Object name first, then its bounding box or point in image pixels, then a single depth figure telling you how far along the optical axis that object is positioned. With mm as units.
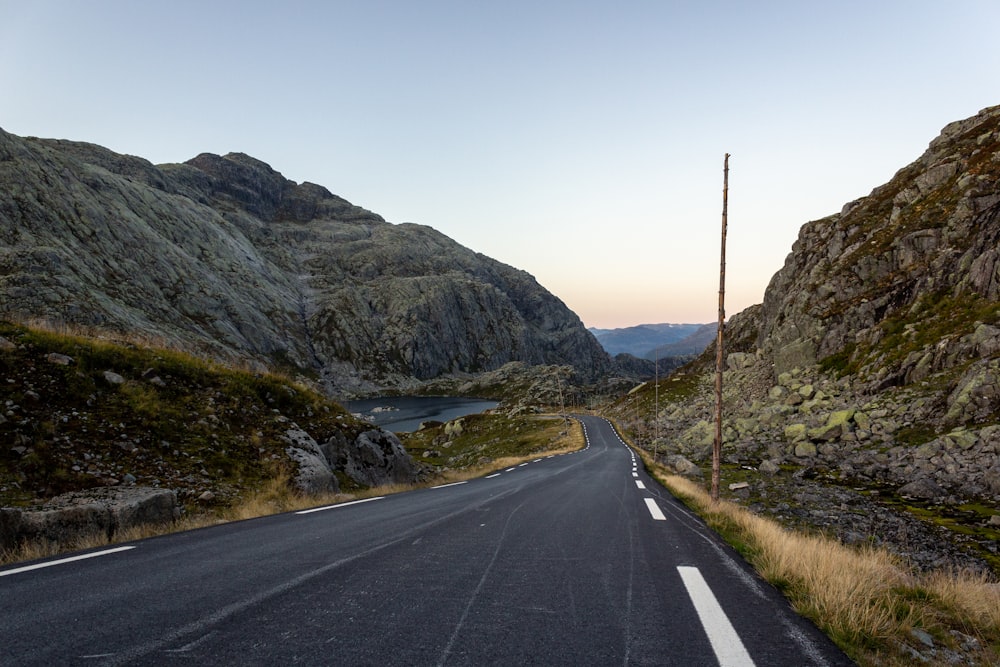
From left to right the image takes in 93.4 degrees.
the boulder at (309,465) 13560
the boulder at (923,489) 22297
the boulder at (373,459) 16969
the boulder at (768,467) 30445
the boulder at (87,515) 6969
